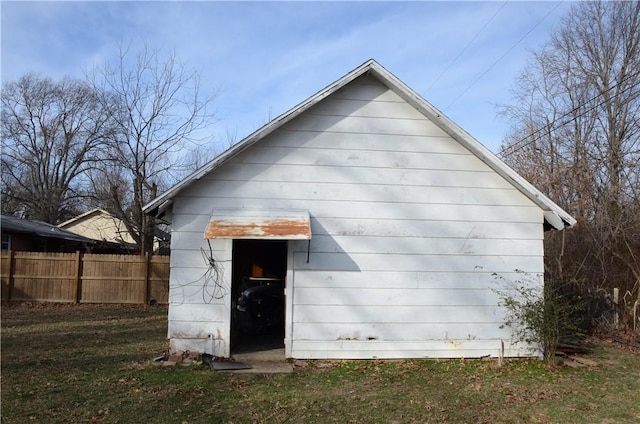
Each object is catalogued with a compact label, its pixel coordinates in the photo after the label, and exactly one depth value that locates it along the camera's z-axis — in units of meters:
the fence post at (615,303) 12.84
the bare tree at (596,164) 14.27
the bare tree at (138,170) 21.94
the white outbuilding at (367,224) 9.26
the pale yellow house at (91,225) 41.69
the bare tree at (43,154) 39.31
